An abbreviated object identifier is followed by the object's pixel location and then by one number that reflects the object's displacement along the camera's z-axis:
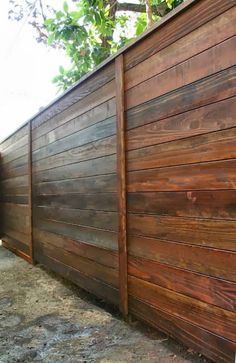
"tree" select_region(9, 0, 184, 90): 4.05
